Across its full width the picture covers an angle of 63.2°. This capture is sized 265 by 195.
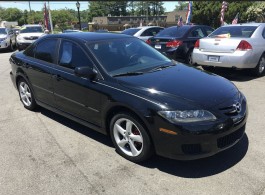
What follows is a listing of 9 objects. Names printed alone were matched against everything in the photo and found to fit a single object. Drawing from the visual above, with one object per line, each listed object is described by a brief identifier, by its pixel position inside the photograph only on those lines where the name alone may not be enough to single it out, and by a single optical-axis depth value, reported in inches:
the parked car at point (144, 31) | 374.7
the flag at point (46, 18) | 863.9
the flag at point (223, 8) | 667.0
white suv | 522.9
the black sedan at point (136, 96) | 94.2
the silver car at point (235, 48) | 219.8
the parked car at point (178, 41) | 271.2
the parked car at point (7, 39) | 502.9
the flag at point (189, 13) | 599.6
